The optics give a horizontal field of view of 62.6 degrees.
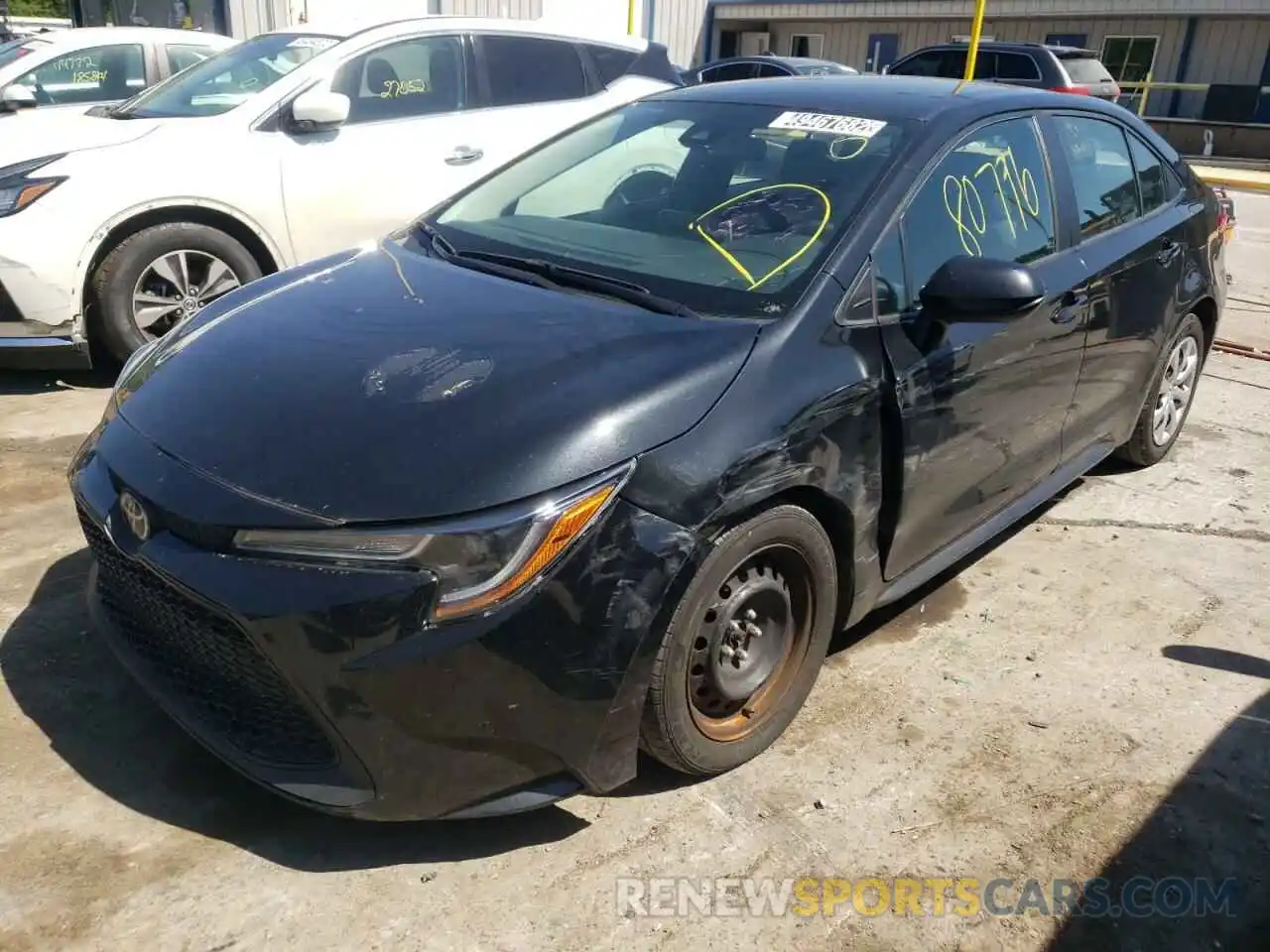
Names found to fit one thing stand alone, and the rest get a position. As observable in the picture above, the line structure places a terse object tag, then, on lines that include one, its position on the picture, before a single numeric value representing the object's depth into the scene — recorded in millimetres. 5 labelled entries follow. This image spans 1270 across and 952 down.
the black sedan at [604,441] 2102
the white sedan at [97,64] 8383
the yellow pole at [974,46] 14289
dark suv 16094
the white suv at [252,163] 4906
